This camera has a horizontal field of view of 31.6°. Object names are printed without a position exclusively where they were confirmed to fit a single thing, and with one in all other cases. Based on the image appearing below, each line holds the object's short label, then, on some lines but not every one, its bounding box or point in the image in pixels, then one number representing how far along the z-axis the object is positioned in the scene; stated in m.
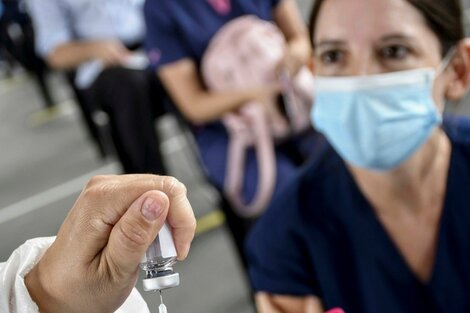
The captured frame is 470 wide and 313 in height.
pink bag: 1.63
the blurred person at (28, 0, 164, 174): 1.95
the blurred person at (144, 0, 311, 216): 1.66
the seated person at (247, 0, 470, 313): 0.99
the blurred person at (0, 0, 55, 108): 3.66
